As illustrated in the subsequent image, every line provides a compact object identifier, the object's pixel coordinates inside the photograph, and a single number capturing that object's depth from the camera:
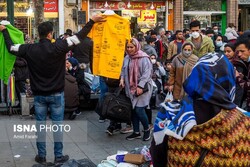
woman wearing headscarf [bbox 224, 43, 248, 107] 5.35
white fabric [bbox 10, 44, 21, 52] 6.05
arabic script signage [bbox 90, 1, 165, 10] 20.97
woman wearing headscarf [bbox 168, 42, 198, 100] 7.39
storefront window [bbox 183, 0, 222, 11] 22.45
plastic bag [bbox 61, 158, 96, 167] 5.46
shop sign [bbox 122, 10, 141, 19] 21.16
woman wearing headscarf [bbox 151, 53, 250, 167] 2.55
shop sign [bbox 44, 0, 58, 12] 19.91
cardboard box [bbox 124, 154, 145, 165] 5.18
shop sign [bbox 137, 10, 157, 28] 21.28
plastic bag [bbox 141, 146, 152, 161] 5.23
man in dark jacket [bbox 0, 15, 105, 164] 5.78
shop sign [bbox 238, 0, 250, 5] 23.41
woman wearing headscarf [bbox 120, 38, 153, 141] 7.35
